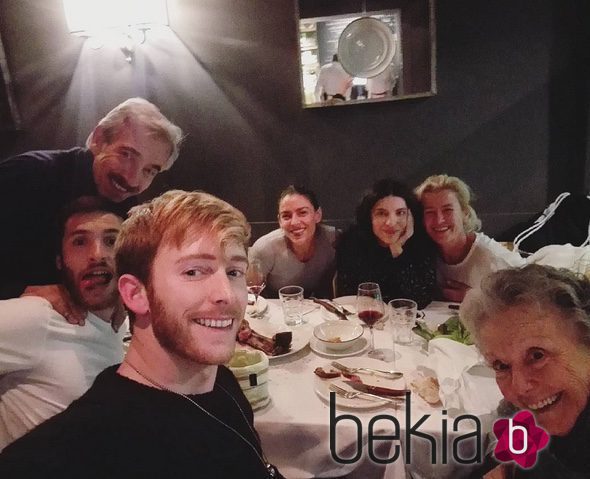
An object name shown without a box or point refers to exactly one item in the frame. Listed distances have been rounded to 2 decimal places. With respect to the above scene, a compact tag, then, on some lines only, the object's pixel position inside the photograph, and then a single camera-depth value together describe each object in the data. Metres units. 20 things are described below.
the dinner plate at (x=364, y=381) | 1.19
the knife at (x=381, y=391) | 1.22
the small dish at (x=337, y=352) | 1.47
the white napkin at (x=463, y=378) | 1.16
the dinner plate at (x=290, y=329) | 1.52
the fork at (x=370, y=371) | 1.29
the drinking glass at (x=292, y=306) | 1.73
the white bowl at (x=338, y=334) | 1.48
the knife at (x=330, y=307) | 1.75
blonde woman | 1.96
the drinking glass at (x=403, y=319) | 1.51
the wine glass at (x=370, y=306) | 1.55
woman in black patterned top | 1.97
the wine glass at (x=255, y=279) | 1.84
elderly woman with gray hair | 0.90
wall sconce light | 2.65
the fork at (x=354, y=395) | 1.20
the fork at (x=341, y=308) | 1.76
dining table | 1.14
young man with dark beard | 1.04
